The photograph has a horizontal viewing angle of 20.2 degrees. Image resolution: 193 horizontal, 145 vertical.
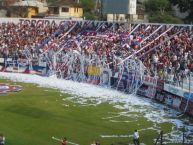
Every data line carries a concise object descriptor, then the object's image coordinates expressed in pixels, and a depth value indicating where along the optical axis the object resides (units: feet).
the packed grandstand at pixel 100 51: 166.91
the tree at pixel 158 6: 313.73
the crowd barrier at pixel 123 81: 142.92
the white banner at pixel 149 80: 158.30
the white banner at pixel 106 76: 179.83
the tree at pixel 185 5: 231.71
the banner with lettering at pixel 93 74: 184.52
